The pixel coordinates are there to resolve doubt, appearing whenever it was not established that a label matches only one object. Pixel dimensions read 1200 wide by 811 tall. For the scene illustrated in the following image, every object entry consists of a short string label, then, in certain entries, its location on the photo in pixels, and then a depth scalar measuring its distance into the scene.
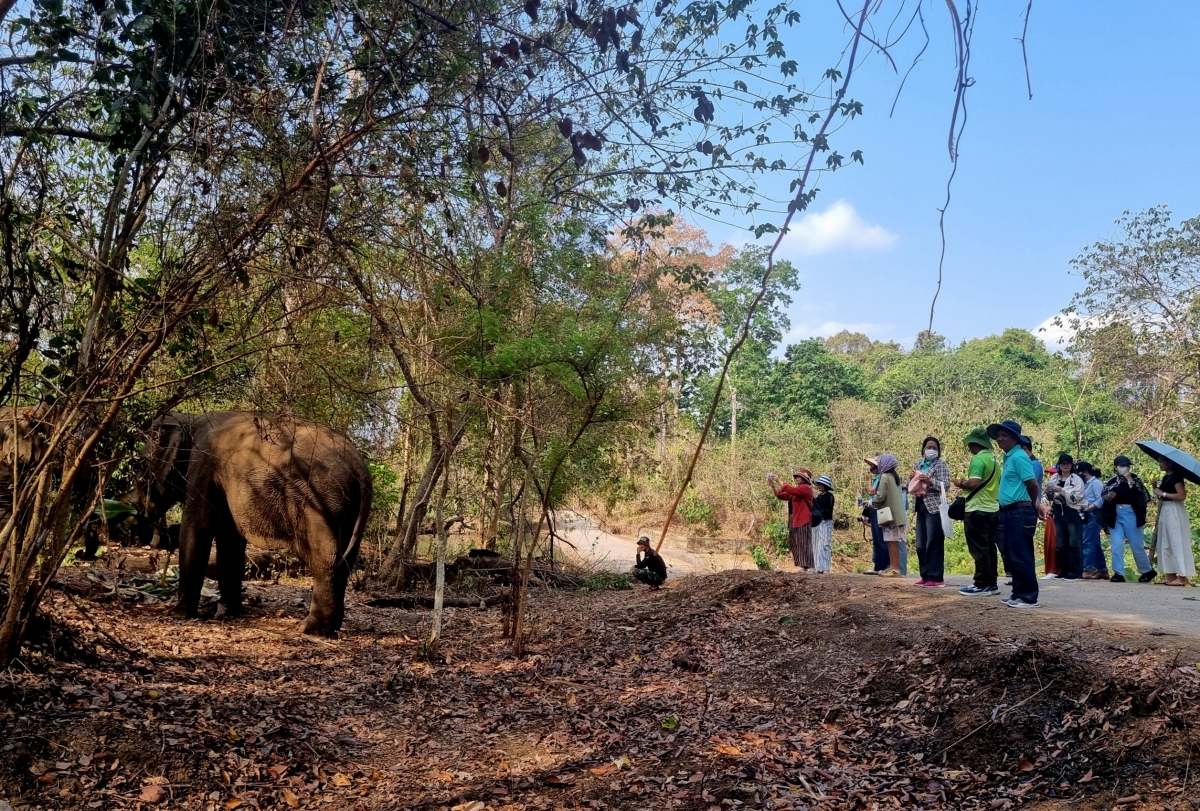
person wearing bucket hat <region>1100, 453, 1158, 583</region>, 10.68
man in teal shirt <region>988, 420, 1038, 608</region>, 7.91
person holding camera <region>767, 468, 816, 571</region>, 12.72
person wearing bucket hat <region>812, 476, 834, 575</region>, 13.12
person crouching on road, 13.80
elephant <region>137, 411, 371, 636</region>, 8.33
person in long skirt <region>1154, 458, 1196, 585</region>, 9.91
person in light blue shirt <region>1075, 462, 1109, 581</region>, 10.98
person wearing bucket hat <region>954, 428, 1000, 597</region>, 8.35
